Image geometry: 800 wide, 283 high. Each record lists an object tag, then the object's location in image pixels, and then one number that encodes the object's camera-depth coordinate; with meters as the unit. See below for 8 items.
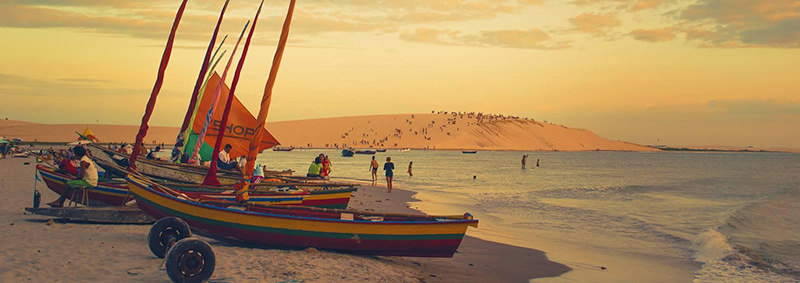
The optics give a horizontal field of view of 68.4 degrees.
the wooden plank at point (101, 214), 13.50
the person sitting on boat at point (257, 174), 19.03
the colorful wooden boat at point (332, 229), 11.65
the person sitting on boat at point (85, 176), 14.34
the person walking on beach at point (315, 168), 27.55
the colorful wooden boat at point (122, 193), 15.38
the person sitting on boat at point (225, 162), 21.25
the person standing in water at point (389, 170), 32.66
